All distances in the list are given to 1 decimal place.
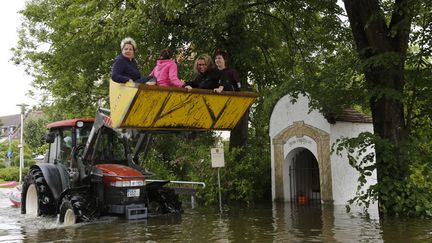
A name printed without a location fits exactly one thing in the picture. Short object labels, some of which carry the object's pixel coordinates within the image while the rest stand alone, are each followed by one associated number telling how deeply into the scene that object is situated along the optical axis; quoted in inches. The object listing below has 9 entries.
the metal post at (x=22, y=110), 1425.4
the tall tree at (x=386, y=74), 382.9
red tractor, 426.9
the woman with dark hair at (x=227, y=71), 366.0
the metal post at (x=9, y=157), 1951.3
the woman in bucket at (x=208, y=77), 361.7
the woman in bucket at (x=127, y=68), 322.7
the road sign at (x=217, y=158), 518.5
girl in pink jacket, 338.3
